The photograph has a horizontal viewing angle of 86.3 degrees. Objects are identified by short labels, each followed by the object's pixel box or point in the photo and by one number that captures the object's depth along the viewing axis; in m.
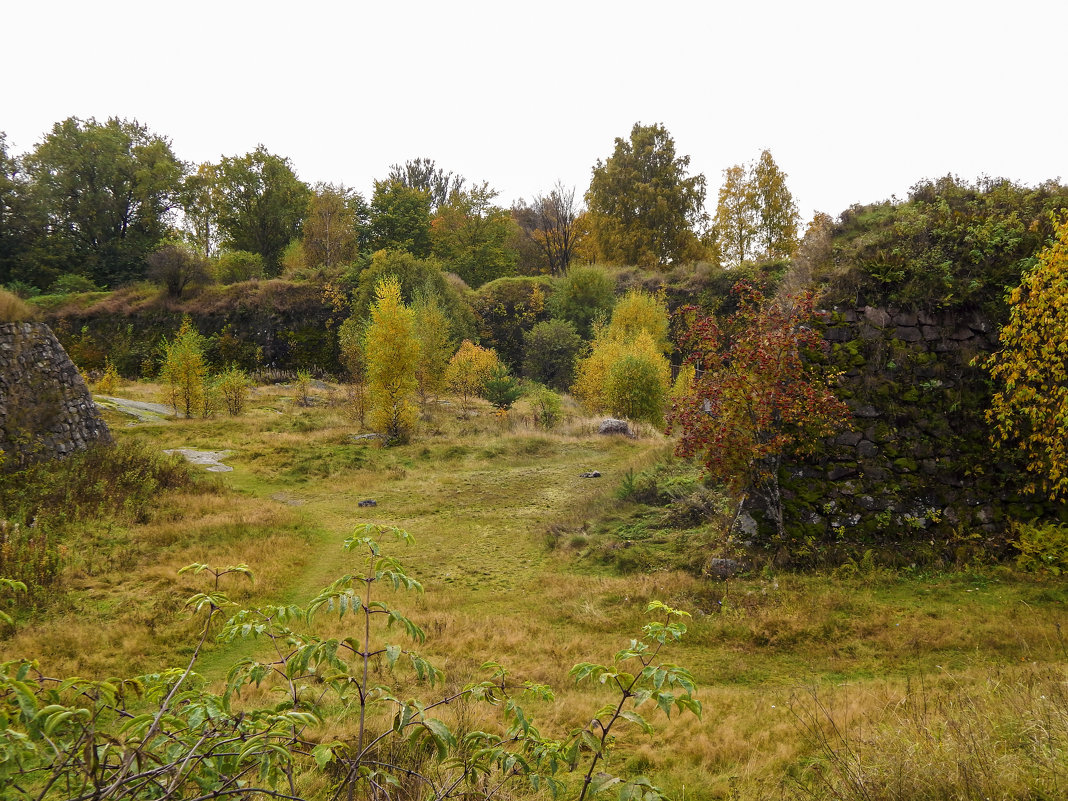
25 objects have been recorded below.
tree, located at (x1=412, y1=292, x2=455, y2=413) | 29.48
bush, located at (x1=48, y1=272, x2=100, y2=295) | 45.81
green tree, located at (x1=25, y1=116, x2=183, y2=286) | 48.00
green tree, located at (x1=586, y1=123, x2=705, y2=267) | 45.88
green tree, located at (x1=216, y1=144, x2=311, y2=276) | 51.84
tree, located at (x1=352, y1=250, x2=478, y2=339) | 36.75
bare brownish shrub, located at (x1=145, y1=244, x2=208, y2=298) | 43.47
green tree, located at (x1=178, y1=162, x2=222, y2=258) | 52.34
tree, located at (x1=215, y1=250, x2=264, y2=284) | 48.44
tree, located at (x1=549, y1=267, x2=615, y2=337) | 40.53
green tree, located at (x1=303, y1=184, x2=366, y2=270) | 52.16
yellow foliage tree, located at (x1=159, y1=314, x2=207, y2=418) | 24.92
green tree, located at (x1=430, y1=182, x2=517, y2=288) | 52.94
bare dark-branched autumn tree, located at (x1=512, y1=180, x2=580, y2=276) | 55.09
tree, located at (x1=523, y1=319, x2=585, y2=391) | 37.31
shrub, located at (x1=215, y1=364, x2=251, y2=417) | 26.80
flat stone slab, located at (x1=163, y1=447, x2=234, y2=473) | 17.14
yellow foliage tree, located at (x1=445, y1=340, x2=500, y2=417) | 31.95
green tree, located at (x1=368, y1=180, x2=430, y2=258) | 50.91
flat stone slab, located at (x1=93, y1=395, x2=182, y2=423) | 23.31
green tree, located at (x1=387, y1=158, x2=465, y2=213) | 69.56
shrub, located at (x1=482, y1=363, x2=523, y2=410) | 31.27
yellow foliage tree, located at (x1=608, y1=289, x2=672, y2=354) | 31.98
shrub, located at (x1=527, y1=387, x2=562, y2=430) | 24.95
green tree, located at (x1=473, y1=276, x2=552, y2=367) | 43.19
